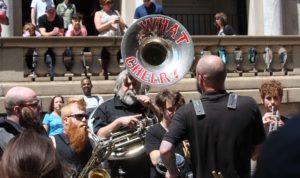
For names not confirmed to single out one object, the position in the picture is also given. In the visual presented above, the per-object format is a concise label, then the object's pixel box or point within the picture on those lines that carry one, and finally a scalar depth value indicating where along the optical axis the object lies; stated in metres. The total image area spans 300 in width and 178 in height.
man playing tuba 9.08
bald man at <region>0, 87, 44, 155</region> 6.23
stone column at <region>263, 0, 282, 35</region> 21.89
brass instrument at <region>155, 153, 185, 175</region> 8.14
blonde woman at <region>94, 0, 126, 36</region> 15.95
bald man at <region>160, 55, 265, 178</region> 6.42
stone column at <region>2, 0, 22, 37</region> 18.95
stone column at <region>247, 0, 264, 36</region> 22.66
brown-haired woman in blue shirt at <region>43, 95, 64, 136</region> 11.75
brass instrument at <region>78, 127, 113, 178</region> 7.61
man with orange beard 7.15
